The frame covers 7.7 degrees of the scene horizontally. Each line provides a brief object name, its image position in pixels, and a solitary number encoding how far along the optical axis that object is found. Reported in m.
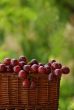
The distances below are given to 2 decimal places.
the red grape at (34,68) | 1.70
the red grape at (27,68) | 1.70
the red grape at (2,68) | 1.71
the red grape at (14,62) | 1.73
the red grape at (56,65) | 1.72
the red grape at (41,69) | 1.70
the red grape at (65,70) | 1.72
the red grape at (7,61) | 1.74
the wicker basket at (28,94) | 1.71
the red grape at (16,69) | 1.70
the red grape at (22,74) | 1.69
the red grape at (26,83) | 1.70
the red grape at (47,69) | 1.71
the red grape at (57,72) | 1.69
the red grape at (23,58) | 1.78
